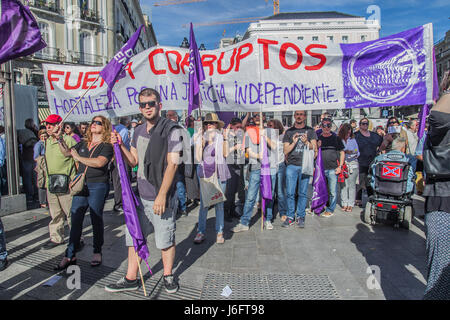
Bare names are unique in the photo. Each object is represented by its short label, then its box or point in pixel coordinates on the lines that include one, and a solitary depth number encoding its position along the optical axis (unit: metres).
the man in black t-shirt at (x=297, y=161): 5.06
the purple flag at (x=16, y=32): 3.46
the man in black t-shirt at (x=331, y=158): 5.76
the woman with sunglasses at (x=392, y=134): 5.86
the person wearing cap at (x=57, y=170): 4.07
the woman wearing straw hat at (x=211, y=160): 4.46
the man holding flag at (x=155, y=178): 2.90
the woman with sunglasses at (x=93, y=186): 3.64
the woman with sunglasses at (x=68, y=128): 4.78
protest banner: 4.37
